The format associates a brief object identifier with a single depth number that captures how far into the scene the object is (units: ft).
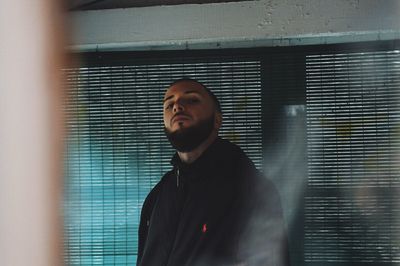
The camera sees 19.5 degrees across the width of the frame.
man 11.52
